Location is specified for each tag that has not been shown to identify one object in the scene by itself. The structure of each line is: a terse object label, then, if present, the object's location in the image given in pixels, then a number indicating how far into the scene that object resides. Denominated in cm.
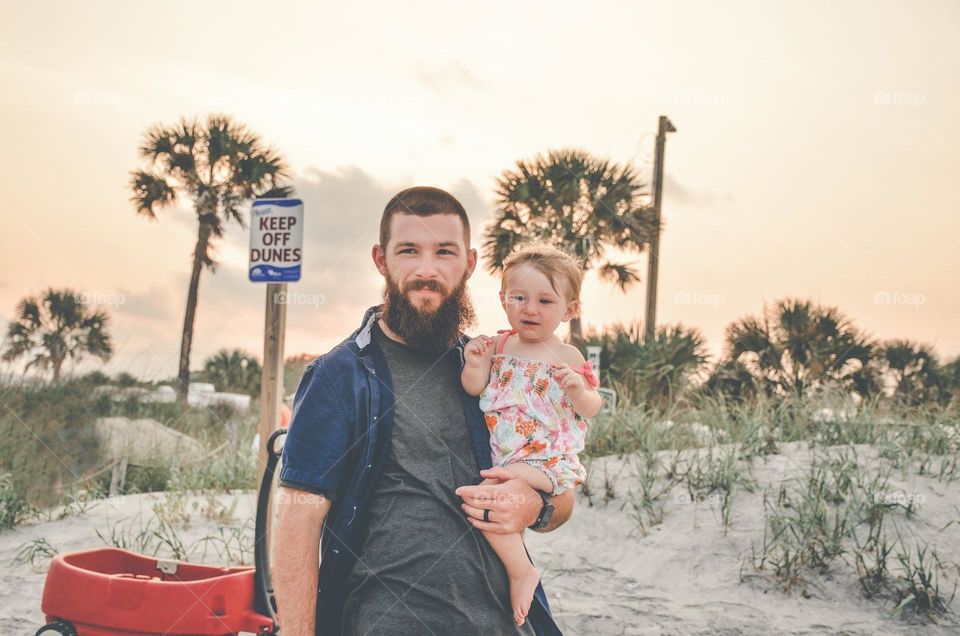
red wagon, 345
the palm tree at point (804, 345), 1385
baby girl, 278
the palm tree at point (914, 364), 1578
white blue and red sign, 525
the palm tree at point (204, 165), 1839
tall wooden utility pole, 1678
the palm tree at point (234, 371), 1755
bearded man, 237
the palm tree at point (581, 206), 1695
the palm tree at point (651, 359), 1174
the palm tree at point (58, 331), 1259
